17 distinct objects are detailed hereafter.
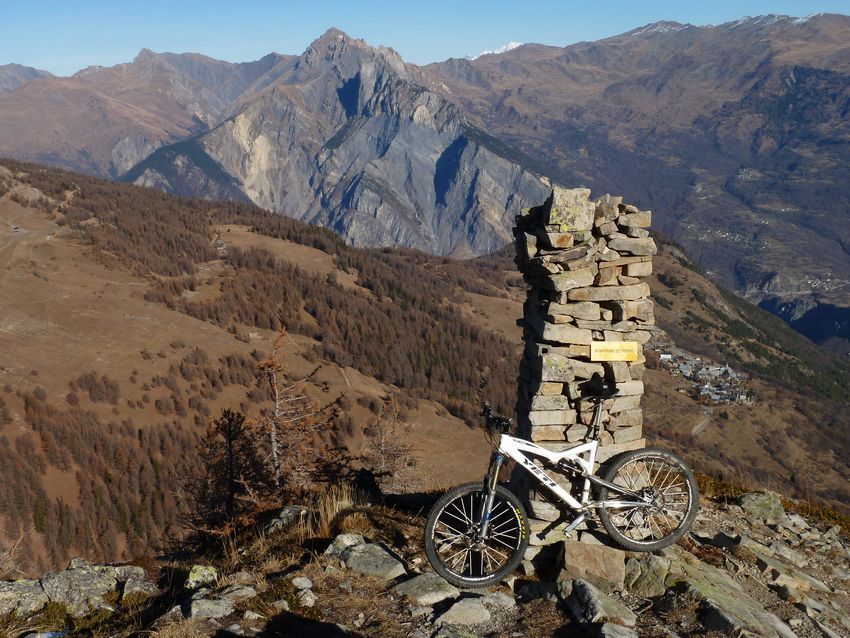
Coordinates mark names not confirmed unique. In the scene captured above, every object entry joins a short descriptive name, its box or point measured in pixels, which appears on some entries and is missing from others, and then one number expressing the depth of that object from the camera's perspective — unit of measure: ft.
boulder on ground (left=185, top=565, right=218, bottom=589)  27.45
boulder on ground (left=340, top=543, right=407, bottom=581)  27.63
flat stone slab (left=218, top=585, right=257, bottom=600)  25.16
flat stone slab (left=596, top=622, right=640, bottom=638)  22.84
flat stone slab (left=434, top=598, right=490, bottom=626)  24.32
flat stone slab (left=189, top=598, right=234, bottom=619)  23.68
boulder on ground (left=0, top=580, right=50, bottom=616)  26.48
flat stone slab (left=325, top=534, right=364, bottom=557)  29.17
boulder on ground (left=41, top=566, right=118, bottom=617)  27.14
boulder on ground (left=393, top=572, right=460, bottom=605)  25.82
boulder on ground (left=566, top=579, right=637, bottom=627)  24.13
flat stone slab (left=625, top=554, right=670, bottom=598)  27.04
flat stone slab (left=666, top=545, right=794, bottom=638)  24.09
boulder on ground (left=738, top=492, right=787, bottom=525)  43.39
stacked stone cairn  31.04
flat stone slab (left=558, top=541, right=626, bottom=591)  27.37
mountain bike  27.58
